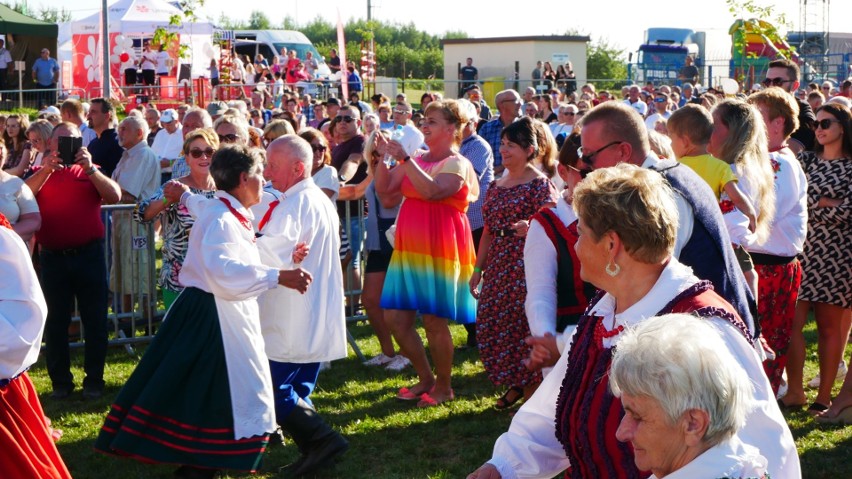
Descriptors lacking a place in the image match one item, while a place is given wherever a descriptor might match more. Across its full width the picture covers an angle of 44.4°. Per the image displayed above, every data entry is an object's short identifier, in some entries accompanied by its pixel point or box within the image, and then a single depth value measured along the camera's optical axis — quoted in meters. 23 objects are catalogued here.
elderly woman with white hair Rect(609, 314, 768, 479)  2.18
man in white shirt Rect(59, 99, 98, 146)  10.39
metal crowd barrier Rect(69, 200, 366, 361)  8.54
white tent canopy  28.78
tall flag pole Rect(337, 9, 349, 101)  21.67
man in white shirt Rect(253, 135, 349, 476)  5.60
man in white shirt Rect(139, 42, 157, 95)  27.95
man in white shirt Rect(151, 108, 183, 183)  13.32
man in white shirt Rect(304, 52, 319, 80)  32.86
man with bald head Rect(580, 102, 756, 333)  3.44
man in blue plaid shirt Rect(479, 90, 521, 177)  11.08
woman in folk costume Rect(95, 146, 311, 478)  5.12
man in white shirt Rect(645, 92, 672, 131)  17.89
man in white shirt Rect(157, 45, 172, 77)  27.52
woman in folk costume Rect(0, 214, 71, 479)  3.58
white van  38.53
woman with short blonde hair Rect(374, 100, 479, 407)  6.87
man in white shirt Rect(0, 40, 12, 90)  25.88
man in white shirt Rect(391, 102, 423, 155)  8.94
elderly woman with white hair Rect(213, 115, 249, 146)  7.60
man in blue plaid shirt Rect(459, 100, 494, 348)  8.74
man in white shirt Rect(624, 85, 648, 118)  18.16
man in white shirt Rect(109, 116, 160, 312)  8.75
